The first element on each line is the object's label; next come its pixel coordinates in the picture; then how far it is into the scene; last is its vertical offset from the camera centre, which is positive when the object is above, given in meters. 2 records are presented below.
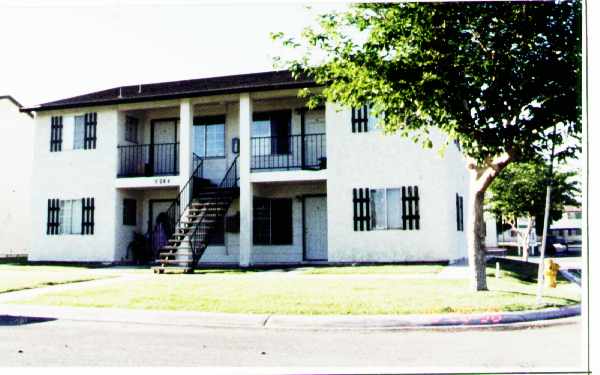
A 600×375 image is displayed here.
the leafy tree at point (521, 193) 22.95 +0.24
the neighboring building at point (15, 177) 23.11 +0.87
